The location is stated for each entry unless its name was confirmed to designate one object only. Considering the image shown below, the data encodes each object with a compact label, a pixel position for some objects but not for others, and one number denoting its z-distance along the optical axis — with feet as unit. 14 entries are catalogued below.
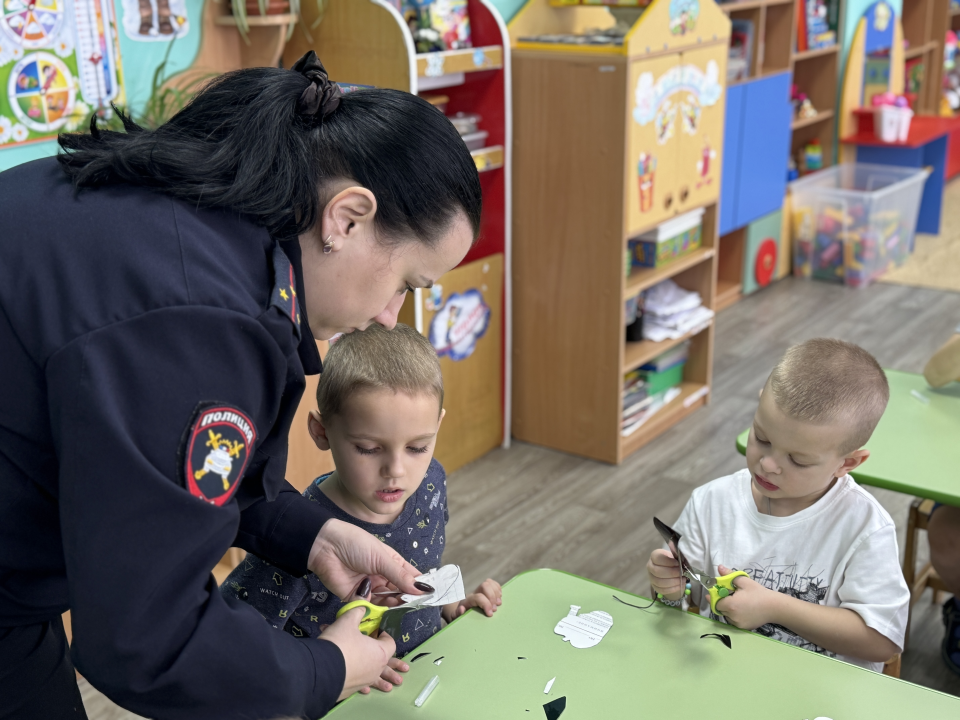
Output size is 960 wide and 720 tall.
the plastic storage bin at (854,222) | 16.35
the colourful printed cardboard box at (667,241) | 10.97
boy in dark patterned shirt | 4.43
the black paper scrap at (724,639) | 4.04
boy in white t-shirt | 4.37
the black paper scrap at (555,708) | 3.60
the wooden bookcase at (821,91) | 17.34
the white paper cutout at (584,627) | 4.07
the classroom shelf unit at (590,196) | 9.75
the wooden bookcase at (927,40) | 21.18
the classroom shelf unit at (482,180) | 8.54
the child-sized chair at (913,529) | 7.09
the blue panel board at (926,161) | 18.24
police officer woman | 2.40
